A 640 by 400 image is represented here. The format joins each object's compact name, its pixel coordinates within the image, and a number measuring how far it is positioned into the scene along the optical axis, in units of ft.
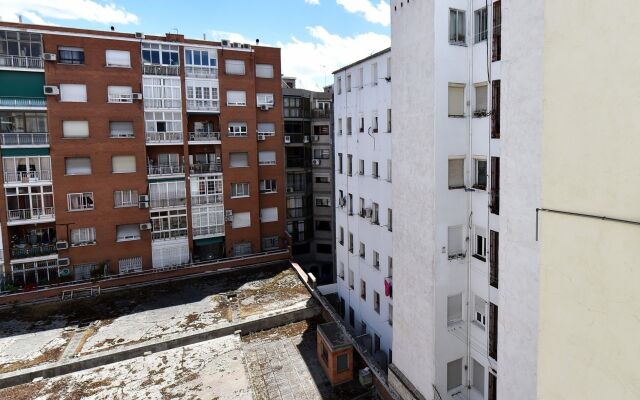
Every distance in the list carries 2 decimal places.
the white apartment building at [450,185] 44.52
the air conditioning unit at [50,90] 89.97
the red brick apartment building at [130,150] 90.94
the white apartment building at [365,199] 69.21
